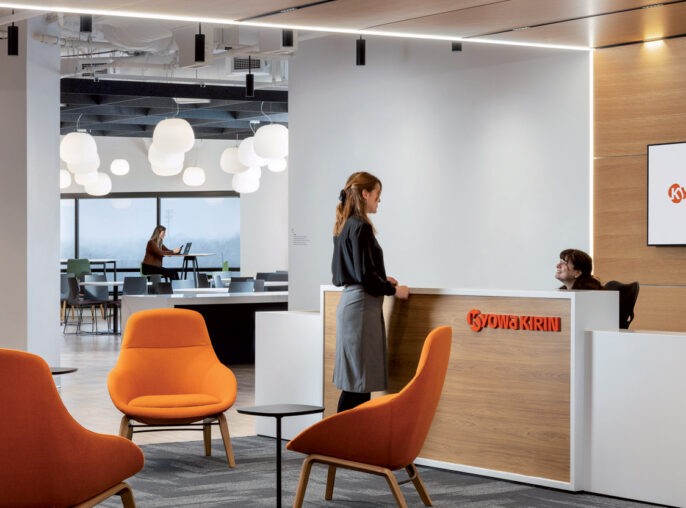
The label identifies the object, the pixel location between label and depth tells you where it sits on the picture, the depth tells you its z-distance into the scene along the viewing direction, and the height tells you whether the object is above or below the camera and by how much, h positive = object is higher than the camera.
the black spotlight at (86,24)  9.49 +2.13
